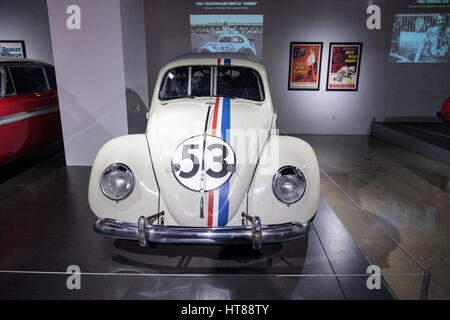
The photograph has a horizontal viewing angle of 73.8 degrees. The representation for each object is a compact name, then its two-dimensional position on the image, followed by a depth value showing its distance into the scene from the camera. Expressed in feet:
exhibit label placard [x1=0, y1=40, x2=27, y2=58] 25.80
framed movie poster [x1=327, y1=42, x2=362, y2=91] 25.43
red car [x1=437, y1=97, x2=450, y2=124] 19.84
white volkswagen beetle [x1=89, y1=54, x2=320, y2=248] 6.93
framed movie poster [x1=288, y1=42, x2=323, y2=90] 25.45
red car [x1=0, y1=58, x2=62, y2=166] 14.12
